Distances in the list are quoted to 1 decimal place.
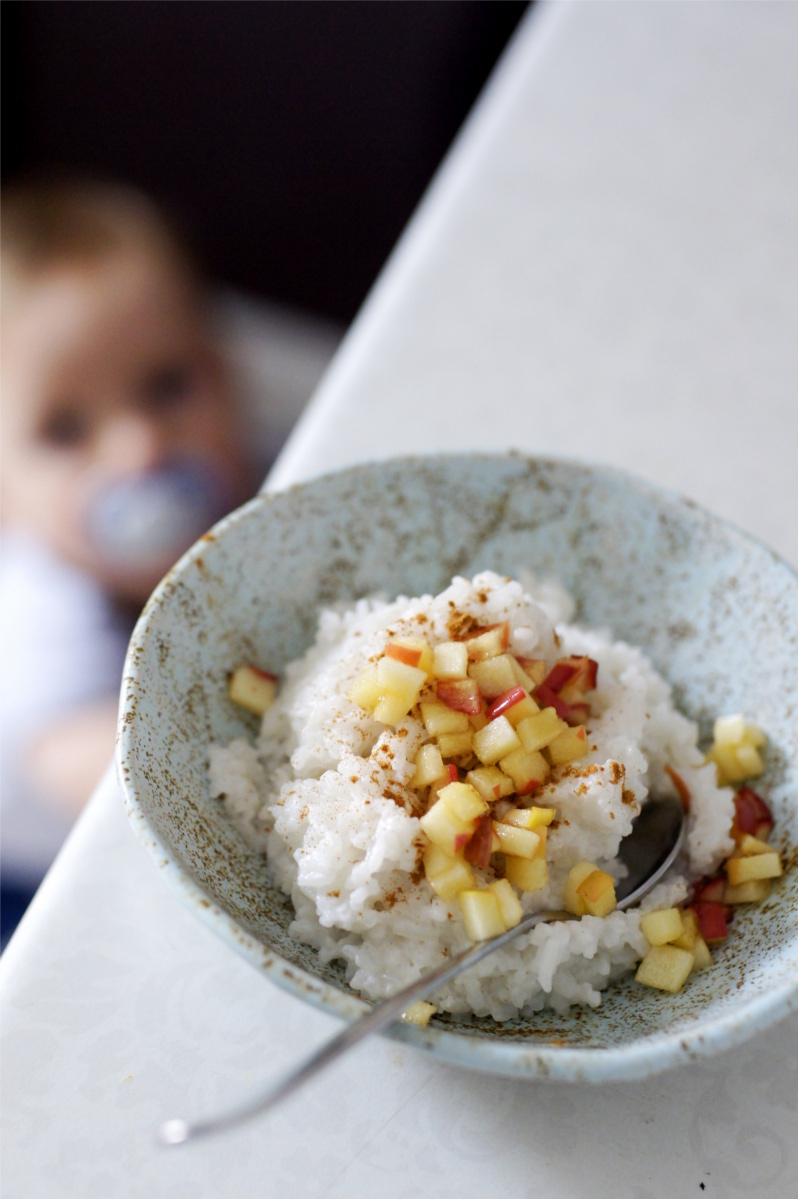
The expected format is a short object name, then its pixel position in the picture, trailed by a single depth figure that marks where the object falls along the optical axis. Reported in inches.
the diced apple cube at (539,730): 14.5
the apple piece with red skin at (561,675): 15.8
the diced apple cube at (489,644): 15.1
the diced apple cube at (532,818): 13.7
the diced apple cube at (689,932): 14.2
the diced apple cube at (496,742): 14.2
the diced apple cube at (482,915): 13.1
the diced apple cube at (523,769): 14.4
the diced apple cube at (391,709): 14.6
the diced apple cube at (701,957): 14.1
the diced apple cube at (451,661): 14.8
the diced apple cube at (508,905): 13.3
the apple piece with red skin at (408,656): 14.8
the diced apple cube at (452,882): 13.3
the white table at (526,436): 13.0
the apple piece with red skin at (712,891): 15.0
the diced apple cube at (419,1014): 12.7
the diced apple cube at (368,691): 14.8
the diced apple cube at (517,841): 13.5
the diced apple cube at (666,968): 13.8
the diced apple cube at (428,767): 14.2
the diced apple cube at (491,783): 14.0
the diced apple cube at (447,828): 13.3
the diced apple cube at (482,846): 13.6
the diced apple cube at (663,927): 14.0
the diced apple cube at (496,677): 14.9
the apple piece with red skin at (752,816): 15.6
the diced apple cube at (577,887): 14.1
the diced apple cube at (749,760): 16.0
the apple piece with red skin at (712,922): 14.4
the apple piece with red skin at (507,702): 14.5
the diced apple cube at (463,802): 13.3
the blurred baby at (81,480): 21.2
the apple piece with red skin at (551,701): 15.3
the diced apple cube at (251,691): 16.7
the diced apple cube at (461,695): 14.5
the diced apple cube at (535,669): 15.2
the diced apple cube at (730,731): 16.2
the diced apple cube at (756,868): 14.8
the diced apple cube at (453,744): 14.4
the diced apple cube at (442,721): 14.5
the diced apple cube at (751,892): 14.8
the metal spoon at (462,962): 9.8
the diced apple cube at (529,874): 13.6
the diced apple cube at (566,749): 14.9
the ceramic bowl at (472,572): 11.7
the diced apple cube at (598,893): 14.0
